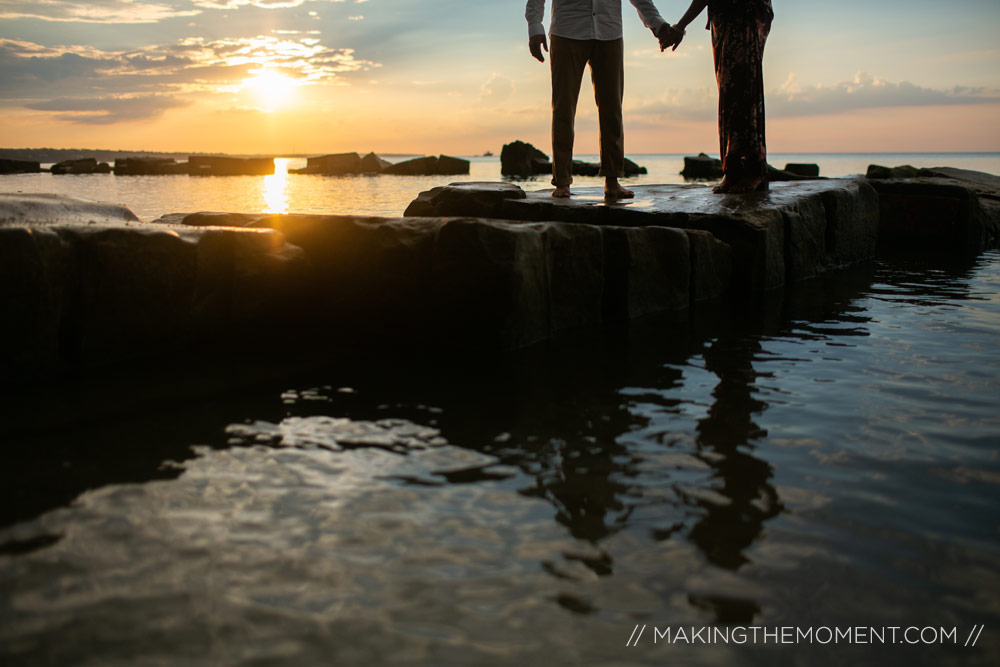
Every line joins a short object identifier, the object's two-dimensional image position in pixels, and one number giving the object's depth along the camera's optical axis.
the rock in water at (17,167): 38.69
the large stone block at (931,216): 8.84
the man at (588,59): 6.07
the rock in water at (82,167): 44.54
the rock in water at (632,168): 37.62
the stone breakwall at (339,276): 3.07
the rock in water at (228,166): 43.50
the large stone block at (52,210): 3.89
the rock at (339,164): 46.75
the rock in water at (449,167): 41.18
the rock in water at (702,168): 33.03
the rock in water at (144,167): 41.56
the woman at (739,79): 6.68
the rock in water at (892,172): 16.27
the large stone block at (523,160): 43.09
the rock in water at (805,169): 25.17
